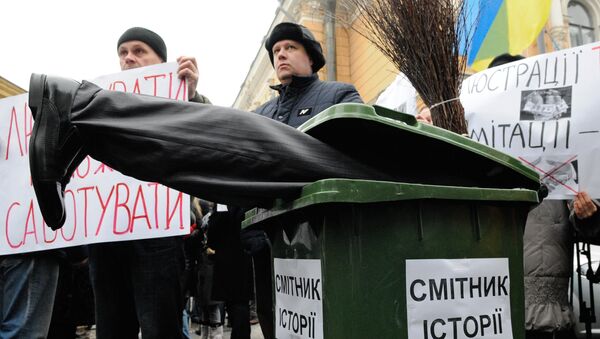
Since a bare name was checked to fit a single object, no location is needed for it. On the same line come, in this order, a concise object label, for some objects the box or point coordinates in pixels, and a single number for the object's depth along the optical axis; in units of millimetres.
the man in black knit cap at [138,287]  2260
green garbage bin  1431
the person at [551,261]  2803
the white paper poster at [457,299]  1471
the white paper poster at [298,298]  1500
